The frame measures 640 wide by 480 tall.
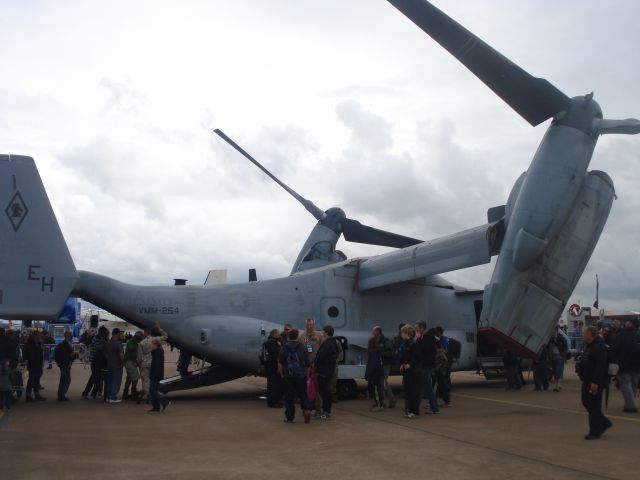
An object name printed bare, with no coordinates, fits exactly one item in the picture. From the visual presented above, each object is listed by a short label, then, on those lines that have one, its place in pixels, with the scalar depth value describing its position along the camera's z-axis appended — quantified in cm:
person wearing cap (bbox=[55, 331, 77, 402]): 1462
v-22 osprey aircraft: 1304
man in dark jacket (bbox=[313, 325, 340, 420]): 1160
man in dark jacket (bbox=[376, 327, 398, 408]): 1234
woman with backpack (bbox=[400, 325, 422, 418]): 1163
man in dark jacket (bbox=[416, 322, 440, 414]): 1182
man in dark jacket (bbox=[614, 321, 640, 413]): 1206
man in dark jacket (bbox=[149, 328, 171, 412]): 1233
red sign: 3391
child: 1205
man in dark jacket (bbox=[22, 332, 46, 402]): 1448
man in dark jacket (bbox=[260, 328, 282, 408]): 1359
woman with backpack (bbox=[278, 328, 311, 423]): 1118
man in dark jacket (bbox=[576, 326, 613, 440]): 901
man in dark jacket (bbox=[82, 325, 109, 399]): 1483
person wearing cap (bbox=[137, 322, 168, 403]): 1398
